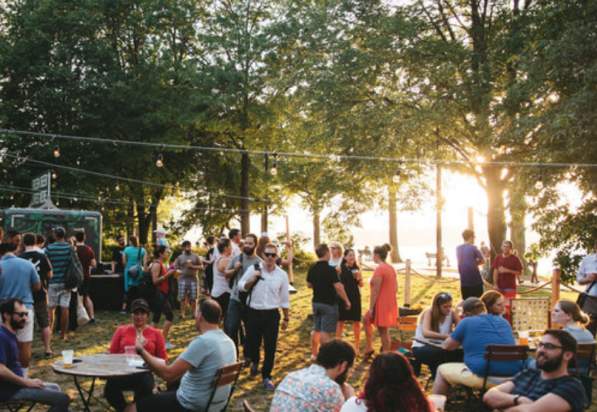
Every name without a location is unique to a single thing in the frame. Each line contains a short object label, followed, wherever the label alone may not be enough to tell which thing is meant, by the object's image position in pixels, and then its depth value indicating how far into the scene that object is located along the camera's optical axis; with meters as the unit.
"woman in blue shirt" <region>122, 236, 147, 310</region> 13.59
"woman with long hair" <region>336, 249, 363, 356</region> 10.09
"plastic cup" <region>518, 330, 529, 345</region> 7.05
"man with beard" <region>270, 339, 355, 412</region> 4.21
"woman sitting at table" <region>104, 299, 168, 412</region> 5.84
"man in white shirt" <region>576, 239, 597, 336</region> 9.32
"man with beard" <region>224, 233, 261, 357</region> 8.91
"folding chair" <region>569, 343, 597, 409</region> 5.89
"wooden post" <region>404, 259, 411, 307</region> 16.39
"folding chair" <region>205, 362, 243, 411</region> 5.01
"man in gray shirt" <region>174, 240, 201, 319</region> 12.97
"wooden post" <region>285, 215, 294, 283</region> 11.27
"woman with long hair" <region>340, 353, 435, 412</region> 3.57
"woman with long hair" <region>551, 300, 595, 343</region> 6.74
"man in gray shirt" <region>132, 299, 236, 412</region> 5.12
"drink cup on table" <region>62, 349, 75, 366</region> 5.48
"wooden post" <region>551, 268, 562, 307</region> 11.69
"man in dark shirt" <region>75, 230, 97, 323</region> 11.95
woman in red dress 9.40
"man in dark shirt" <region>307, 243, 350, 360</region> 8.87
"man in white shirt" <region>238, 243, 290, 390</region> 8.09
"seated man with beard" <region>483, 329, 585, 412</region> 4.41
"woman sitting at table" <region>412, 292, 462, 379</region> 7.24
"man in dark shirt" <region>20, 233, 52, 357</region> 9.24
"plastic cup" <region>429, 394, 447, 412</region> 4.39
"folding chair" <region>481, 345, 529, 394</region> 6.11
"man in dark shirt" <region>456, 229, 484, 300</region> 11.50
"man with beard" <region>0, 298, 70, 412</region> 5.27
